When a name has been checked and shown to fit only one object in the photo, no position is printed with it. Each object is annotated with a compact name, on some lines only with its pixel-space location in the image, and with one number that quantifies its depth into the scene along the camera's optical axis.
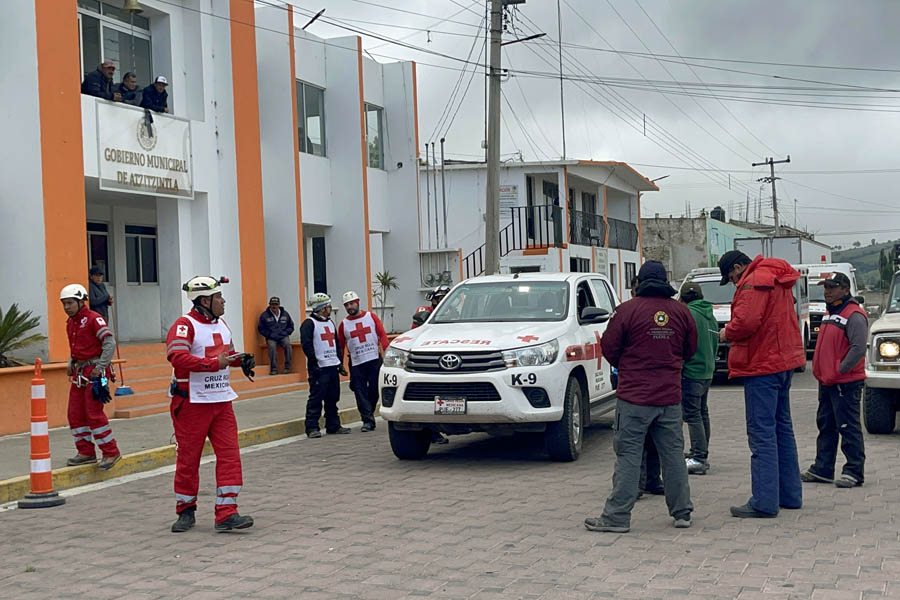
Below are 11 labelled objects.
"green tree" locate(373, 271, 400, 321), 26.31
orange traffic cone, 8.83
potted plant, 13.16
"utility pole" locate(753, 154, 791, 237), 64.50
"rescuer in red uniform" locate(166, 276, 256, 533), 7.40
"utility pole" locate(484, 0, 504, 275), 20.09
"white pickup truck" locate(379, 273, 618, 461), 9.65
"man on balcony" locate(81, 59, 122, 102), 15.52
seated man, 18.48
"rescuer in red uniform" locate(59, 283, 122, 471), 9.58
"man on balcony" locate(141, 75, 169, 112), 16.59
